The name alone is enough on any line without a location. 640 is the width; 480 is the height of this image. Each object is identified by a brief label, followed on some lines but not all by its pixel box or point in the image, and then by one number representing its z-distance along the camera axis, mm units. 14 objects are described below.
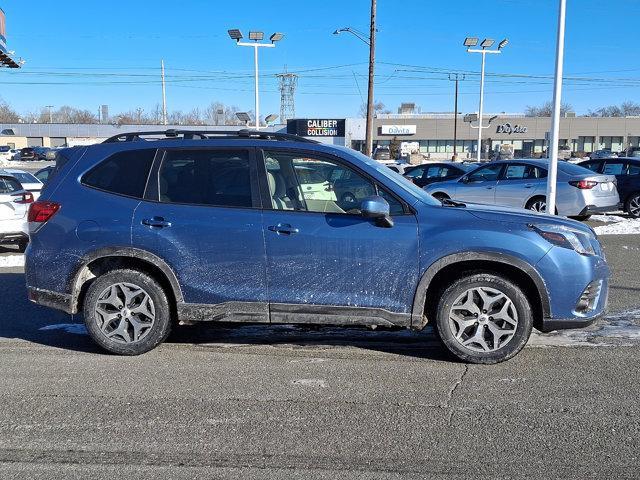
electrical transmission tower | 92006
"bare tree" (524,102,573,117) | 115550
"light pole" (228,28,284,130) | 26797
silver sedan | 13547
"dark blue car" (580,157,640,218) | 15625
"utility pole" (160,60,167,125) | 67112
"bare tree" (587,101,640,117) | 123119
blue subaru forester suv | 4926
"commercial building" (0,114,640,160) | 79938
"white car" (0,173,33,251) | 10102
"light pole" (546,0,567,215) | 12570
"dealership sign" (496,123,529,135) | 78219
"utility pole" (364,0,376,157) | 27906
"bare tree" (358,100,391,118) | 118062
